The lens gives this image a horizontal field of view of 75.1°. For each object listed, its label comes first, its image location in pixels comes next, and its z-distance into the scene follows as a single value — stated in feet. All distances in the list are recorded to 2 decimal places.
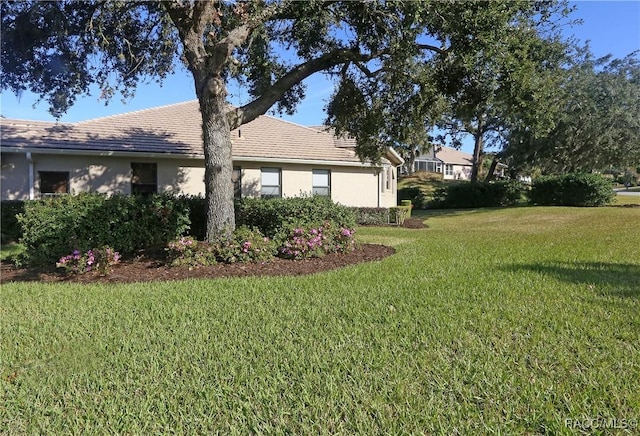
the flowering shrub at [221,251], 26.66
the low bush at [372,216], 62.28
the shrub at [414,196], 103.71
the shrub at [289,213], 31.14
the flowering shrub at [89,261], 24.88
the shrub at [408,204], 70.37
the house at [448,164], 198.39
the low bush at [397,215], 61.52
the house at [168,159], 48.11
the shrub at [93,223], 26.76
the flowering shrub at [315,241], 28.02
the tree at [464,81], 25.72
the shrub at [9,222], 42.86
